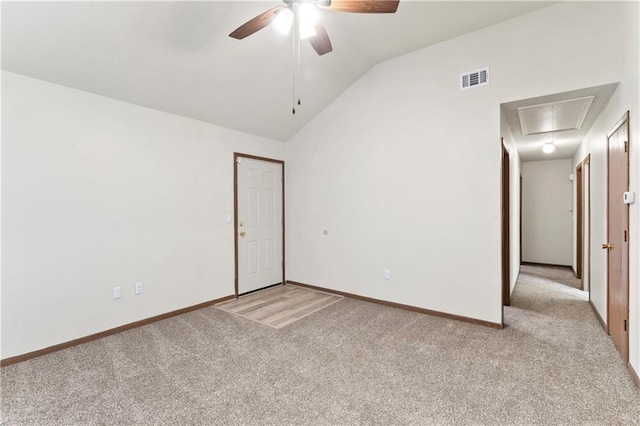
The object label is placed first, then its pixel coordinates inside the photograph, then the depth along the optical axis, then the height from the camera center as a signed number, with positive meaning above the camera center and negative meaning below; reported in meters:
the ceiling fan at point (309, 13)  1.92 +1.33
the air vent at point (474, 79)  3.18 +1.43
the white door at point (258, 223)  4.42 -0.18
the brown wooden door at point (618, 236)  2.42 -0.23
